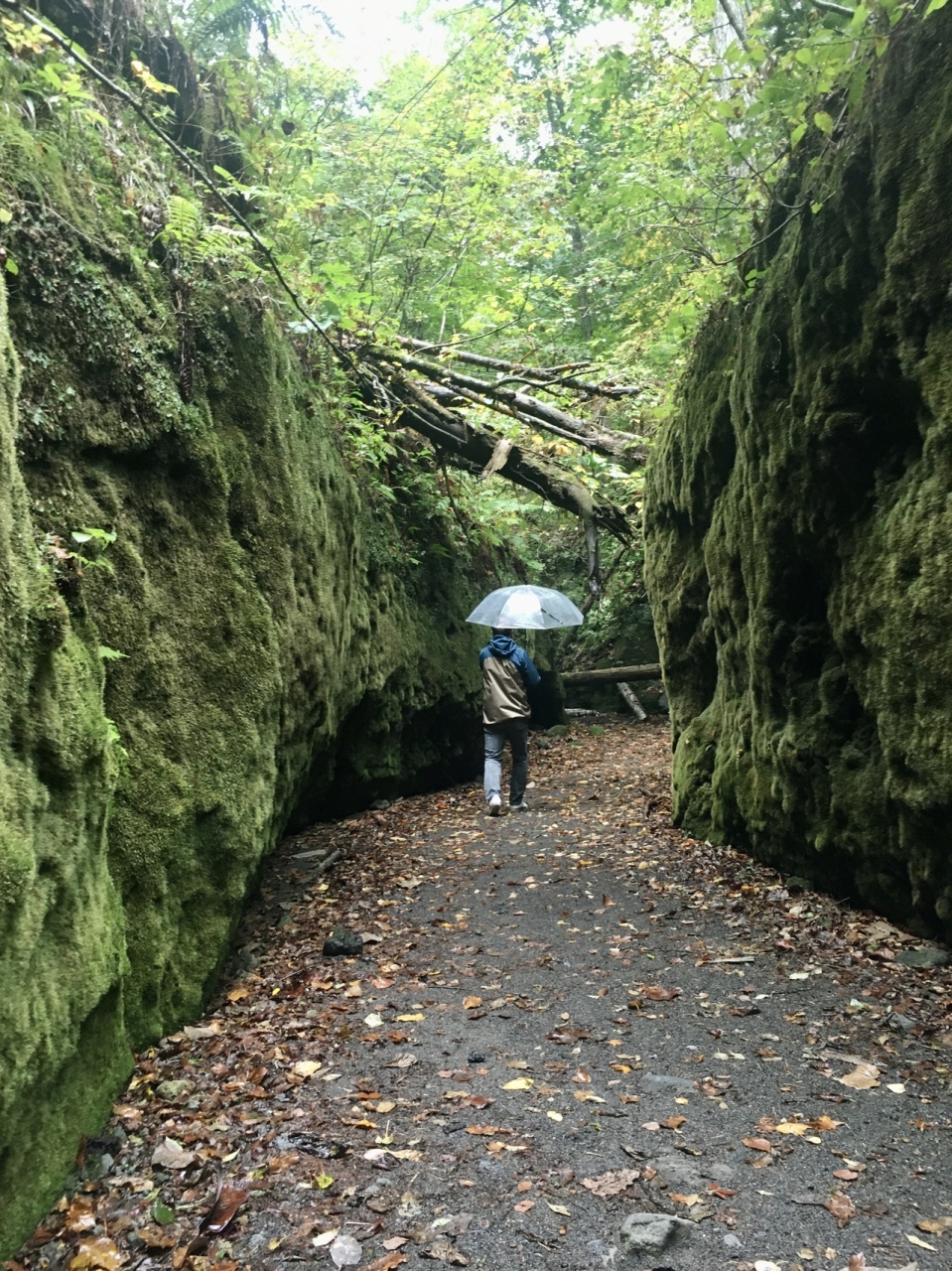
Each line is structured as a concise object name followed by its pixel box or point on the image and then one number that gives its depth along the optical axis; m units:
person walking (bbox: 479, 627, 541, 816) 9.93
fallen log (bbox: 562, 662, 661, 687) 16.80
